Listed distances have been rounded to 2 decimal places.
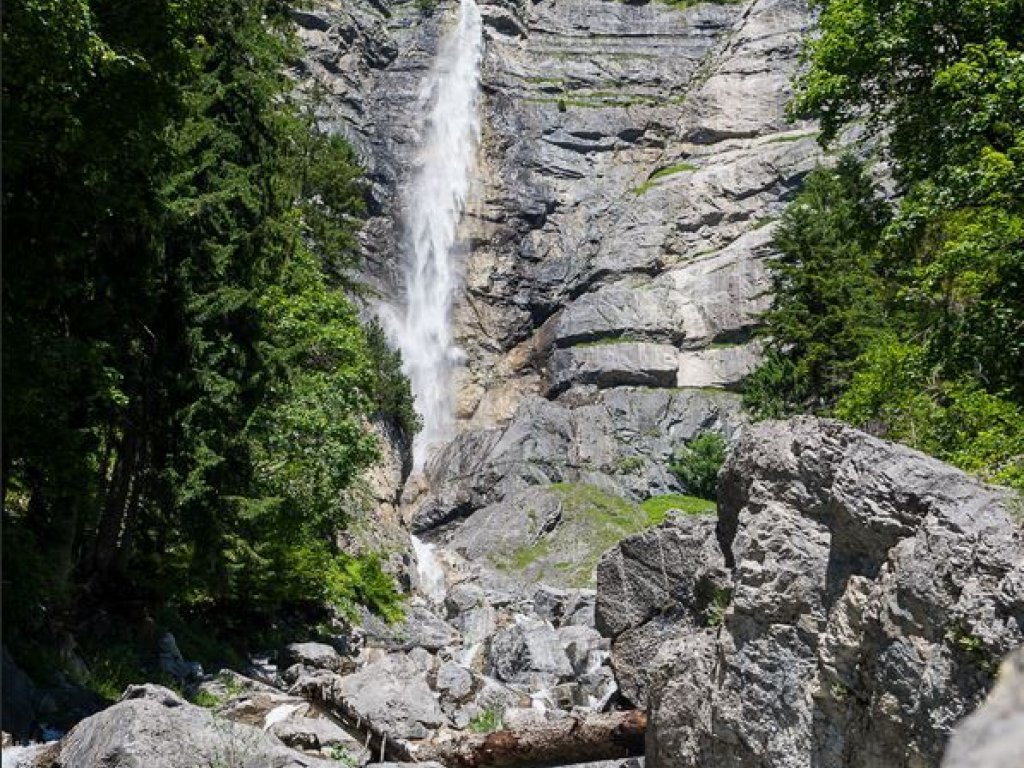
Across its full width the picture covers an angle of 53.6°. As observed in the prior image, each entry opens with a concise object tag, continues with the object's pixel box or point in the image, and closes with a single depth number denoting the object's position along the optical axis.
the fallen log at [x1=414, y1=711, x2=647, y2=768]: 13.03
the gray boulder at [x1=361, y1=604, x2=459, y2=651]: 25.00
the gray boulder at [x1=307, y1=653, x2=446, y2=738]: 14.06
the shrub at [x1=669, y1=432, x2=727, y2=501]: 57.94
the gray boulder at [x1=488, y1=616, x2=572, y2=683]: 22.45
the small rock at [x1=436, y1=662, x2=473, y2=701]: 18.44
